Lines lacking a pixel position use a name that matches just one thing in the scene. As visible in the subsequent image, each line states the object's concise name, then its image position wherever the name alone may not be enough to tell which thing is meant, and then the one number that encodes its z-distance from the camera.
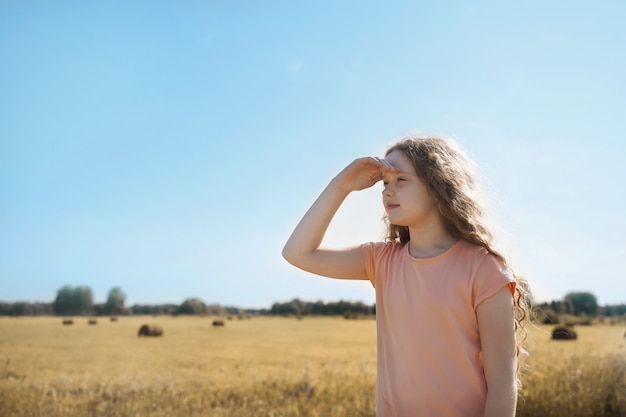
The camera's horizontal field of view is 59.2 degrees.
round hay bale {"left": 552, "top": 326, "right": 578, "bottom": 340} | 20.08
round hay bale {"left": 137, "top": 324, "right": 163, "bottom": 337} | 23.36
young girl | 1.98
